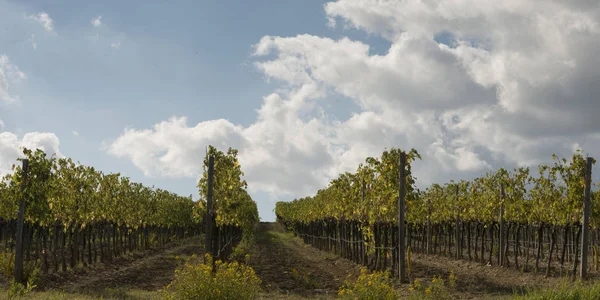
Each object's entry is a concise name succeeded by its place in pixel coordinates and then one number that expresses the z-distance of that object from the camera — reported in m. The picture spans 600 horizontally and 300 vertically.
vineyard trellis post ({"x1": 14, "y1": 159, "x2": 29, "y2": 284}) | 18.72
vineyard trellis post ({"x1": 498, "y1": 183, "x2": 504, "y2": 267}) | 24.41
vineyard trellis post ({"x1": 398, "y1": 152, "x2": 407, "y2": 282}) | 18.89
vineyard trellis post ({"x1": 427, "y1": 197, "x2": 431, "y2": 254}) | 33.66
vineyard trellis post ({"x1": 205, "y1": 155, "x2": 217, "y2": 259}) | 17.20
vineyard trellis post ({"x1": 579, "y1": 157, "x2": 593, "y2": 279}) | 18.62
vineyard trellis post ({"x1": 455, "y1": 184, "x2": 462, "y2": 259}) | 29.78
